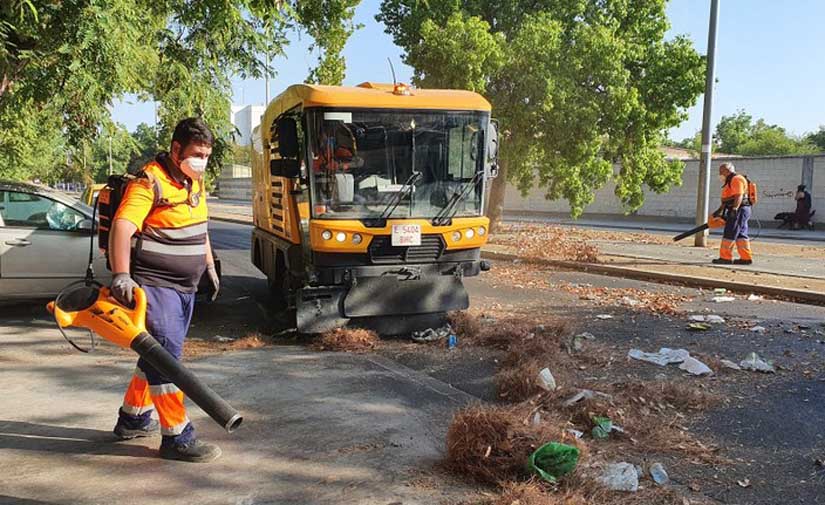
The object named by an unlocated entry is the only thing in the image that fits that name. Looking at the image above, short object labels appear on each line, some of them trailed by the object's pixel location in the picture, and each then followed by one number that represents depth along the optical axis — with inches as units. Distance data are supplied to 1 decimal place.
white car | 301.7
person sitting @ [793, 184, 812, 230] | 893.2
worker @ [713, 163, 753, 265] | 489.7
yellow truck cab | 265.6
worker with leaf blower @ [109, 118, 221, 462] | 146.0
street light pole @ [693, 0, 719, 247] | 579.2
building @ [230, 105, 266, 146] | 3813.5
